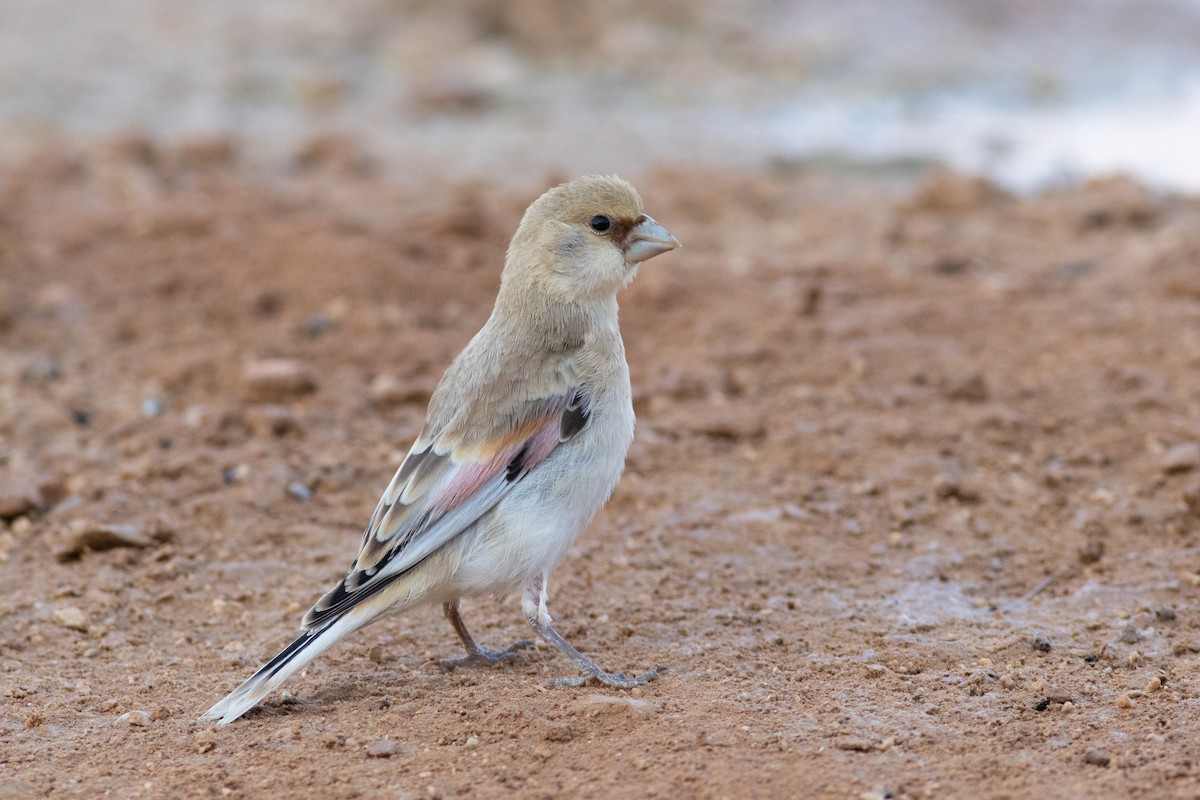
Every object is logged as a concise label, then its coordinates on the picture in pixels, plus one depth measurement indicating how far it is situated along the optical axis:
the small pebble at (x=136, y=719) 8.90
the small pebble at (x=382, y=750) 8.34
